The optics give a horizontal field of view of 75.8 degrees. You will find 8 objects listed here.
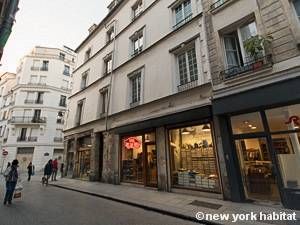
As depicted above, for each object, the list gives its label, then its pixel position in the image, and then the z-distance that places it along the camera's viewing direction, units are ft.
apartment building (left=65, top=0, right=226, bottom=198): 26.76
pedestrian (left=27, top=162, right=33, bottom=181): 55.15
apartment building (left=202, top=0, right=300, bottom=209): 19.22
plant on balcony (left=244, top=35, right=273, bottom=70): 20.94
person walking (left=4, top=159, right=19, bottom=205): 23.58
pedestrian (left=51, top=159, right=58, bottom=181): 51.42
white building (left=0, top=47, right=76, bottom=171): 95.71
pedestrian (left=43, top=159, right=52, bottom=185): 44.29
